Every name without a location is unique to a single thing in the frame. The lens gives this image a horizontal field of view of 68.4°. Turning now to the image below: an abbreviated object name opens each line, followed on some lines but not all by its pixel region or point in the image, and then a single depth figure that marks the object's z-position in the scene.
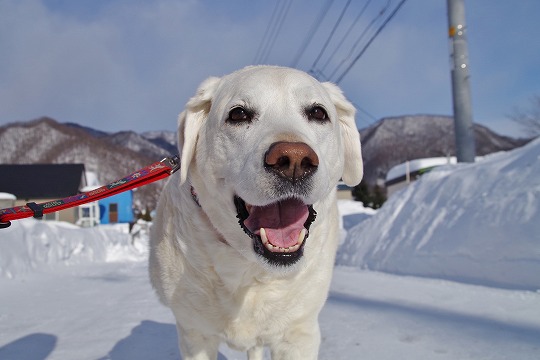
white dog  1.76
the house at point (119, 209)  46.59
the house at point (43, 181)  39.78
